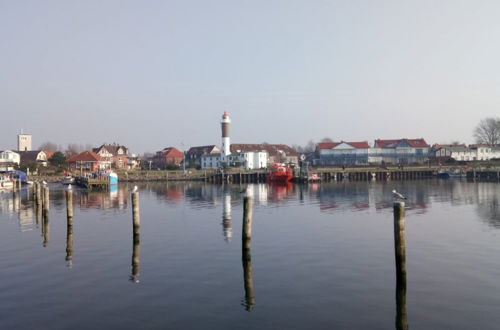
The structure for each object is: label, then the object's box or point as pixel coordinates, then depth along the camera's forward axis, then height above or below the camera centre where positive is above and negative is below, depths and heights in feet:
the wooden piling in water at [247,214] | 69.35 -7.55
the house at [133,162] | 526.57 +6.78
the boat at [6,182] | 261.87 -7.62
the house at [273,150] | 503.20 +17.55
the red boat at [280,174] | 335.67 -6.60
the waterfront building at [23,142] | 581.12 +35.51
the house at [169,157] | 537.65 +12.00
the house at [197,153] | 510.05 +16.03
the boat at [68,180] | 328.29 -8.43
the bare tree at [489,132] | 521.24 +34.58
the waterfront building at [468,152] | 482.69 +10.86
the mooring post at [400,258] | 53.72 -11.84
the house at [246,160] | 464.65 +6.36
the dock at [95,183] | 277.03 -9.26
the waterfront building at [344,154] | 478.92 +11.43
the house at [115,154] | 480.64 +15.60
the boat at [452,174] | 373.40 -9.61
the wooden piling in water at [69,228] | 85.05 -12.52
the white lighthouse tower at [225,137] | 466.29 +30.39
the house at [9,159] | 346.33 +9.90
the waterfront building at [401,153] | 479.41 +10.71
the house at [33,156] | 472.44 +14.27
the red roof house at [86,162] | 409.90 +6.00
